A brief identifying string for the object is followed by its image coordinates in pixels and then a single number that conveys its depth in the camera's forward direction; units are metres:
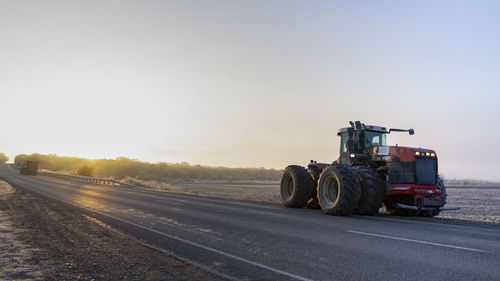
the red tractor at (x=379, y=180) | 11.74
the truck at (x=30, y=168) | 65.88
